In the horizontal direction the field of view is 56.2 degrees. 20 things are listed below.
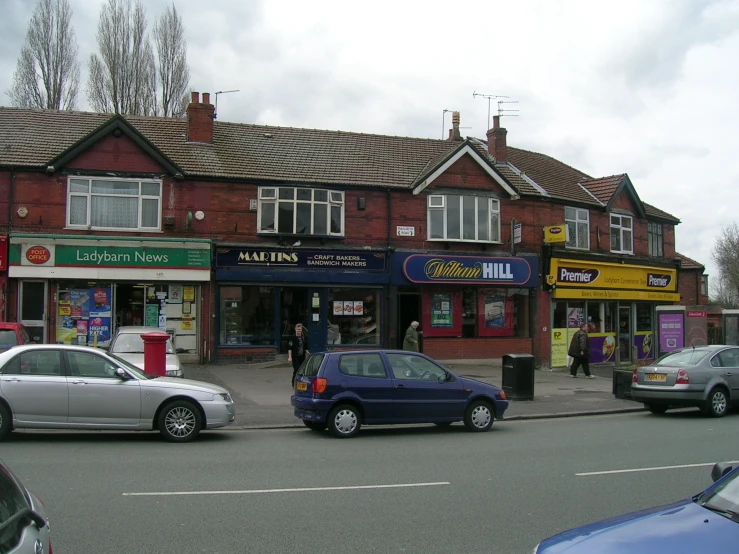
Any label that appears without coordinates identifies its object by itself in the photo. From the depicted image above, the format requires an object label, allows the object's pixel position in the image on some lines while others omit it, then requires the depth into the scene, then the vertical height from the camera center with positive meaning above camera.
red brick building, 20.44 +2.74
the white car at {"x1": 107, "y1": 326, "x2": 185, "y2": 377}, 15.41 -0.54
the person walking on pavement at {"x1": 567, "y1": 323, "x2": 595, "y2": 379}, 22.02 -0.85
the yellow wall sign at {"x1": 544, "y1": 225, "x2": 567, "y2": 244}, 24.05 +3.19
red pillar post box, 13.85 -0.58
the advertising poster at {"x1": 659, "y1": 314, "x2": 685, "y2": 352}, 24.22 -0.27
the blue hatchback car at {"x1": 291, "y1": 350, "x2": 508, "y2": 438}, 11.52 -1.20
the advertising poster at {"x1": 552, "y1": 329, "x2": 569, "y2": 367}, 25.23 -0.84
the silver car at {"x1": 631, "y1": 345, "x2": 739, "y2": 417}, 14.18 -1.18
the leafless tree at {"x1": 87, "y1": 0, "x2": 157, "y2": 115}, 34.00 +12.47
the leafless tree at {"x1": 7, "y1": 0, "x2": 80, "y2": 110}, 32.88 +12.45
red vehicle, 14.07 -0.23
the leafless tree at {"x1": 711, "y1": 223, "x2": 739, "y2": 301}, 52.61 +5.02
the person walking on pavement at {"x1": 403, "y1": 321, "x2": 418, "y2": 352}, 19.55 -0.39
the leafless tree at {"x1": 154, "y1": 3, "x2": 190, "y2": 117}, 35.16 +12.61
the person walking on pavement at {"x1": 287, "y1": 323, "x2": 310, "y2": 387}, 17.26 -0.61
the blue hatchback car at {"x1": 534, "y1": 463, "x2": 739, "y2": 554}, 3.54 -1.11
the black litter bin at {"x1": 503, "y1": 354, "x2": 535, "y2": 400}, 16.38 -1.25
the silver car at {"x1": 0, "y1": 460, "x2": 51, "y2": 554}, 2.95 -0.90
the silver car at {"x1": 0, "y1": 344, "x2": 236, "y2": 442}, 10.30 -1.10
